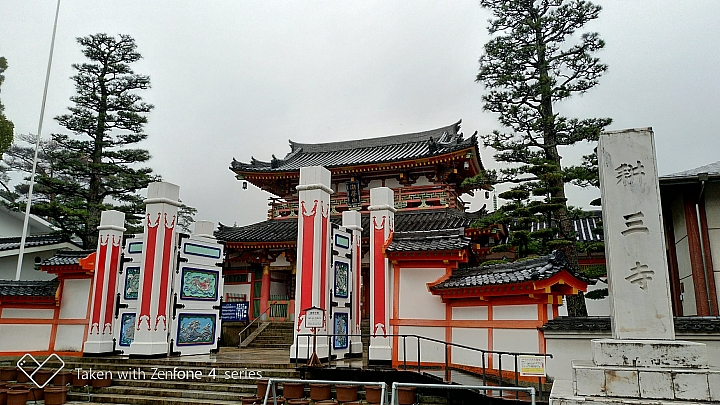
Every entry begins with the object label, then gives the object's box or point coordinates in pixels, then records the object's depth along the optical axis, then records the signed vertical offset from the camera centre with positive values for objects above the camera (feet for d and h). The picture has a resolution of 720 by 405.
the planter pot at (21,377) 33.21 -4.93
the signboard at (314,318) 32.09 -0.80
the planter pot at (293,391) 26.66 -4.61
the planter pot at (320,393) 26.25 -4.63
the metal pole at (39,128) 48.80 +19.06
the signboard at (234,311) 54.70 -0.65
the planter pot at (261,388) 26.07 -4.37
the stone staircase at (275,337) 51.25 -3.35
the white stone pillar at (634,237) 15.65 +2.35
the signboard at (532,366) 23.89 -2.93
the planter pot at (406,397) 24.85 -4.54
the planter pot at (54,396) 27.66 -5.15
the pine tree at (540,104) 40.22 +18.57
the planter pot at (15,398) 26.73 -5.10
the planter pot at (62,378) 30.50 -4.61
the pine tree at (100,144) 60.54 +20.45
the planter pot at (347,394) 25.61 -4.55
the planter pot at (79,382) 30.73 -4.84
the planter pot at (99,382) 30.94 -4.88
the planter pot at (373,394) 25.30 -4.53
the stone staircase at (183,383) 28.37 -4.77
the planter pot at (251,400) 24.01 -4.74
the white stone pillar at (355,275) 39.52 +2.57
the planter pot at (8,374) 32.89 -4.69
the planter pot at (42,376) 31.19 -4.62
